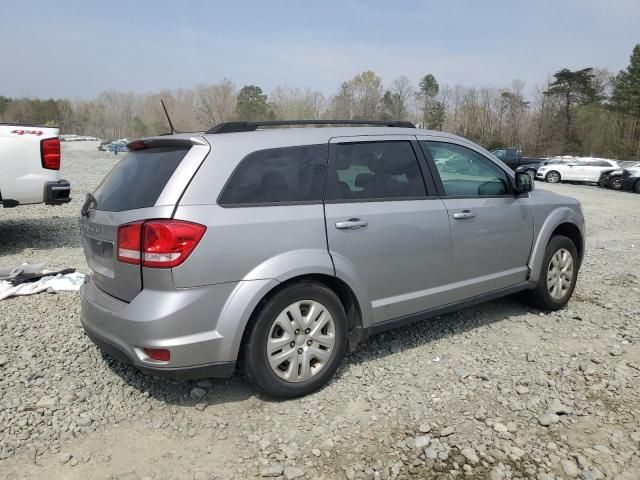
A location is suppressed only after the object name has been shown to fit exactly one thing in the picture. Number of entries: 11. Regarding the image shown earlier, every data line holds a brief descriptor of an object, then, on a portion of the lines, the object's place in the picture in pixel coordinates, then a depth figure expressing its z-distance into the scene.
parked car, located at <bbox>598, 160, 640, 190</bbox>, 24.60
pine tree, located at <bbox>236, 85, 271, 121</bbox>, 65.09
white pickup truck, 6.54
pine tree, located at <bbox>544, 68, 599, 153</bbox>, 61.97
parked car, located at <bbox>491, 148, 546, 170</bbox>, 31.42
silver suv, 2.83
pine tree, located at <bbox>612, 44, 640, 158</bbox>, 52.82
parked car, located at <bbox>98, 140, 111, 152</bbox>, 59.84
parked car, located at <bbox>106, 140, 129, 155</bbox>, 53.55
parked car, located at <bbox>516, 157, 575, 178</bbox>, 28.97
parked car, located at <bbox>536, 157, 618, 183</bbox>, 27.14
